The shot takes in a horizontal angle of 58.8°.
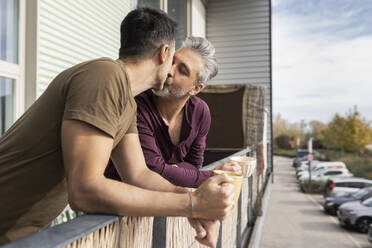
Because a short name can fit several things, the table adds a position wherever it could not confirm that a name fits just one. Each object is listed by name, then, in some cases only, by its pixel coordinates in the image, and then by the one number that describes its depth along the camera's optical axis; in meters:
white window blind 3.25
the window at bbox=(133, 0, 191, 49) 5.92
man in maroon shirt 2.07
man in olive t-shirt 0.96
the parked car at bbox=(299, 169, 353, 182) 28.08
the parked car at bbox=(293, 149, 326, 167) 40.25
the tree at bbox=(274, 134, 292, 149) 60.78
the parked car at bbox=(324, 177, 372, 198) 21.80
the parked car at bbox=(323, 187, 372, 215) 18.37
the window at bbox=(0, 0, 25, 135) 2.81
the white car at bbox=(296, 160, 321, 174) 33.60
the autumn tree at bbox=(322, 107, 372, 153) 42.62
